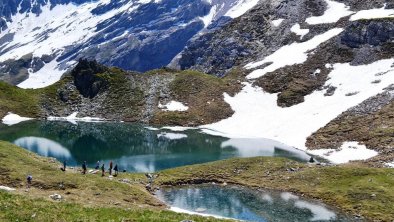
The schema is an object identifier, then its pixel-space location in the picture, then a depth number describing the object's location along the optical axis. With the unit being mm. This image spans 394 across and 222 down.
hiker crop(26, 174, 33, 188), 47872
